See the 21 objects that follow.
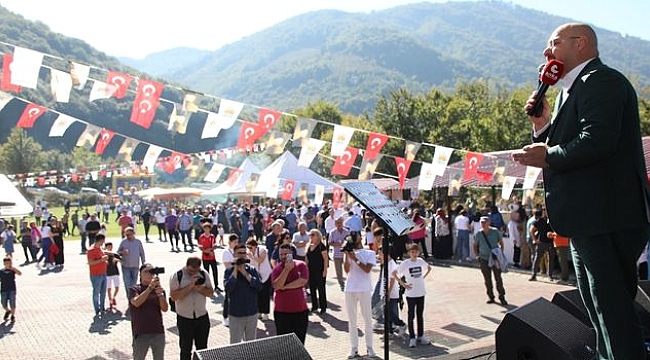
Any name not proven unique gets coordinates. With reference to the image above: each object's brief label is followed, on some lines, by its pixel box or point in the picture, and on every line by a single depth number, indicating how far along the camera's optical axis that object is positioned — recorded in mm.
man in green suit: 2490
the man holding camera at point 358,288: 9305
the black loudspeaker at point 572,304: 4465
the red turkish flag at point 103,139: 20906
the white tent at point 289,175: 34594
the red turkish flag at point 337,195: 28900
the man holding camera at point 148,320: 7527
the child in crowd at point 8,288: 12283
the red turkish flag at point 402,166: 22266
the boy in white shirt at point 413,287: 9875
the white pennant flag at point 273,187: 30078
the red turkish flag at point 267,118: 18219
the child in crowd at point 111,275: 13338
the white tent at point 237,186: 38531
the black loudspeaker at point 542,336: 3664
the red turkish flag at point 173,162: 25962
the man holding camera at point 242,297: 8086
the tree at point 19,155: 79875
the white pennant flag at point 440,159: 19297
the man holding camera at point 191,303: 7738
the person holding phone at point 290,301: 8312
